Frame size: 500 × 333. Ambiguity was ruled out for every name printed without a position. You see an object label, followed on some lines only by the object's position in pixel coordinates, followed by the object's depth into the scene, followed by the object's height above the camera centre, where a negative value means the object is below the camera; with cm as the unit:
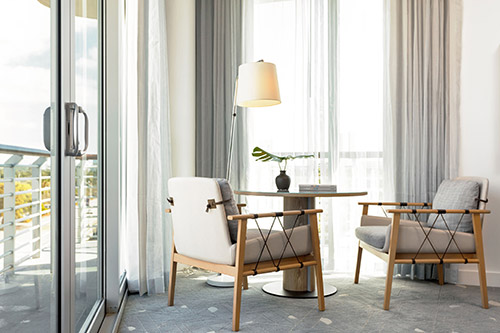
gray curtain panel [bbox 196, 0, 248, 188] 369 +70
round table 283 -74
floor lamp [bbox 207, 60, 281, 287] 300 +59
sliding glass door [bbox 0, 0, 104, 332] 106 +2
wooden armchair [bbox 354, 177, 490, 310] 256 -44
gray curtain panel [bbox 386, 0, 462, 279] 328 +56
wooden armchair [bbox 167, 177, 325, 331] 221 -40
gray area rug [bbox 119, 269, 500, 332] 227 -85
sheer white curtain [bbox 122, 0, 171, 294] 279 +11
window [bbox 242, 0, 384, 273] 350 +48
